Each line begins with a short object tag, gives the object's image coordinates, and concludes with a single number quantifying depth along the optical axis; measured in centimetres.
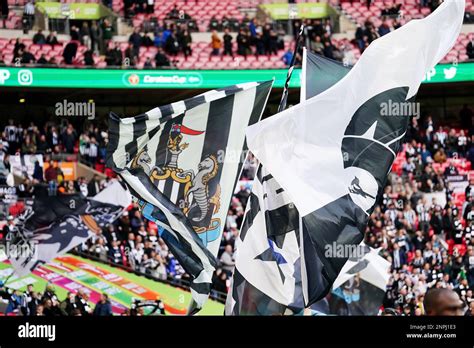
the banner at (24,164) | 2465
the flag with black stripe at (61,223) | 1664
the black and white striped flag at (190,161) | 1156
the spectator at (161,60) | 2842
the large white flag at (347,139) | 1004
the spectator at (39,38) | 2858
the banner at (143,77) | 2708
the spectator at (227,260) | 2112
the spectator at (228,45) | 2981
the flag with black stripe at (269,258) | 1115
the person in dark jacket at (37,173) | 2401
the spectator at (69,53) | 2812
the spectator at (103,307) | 1750
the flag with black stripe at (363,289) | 1638
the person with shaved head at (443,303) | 518
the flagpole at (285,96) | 1161
